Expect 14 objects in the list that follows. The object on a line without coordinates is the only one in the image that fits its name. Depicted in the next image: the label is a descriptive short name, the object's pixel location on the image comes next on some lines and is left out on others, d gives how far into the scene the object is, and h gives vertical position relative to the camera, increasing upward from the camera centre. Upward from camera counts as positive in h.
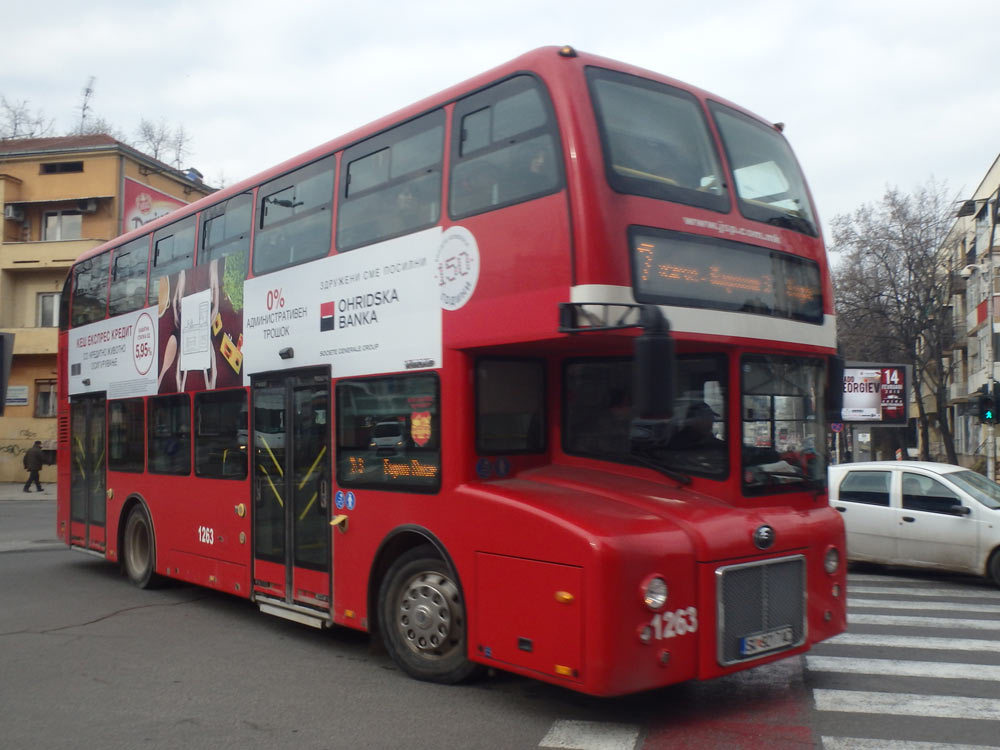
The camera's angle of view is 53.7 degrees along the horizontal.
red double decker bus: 5.79 +0.17
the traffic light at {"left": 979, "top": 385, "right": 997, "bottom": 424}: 20.42 -0.03
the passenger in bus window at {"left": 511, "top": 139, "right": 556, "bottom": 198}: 6.14 +1.53
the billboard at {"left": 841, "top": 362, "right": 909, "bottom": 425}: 28.94 +0.42
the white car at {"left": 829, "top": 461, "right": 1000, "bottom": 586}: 11.81 -1.32
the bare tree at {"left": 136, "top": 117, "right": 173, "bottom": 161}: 56.41 +15.79
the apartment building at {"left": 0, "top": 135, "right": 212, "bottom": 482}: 39.34 +7.61
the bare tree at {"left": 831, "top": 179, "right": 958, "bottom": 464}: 39.38 +4.98
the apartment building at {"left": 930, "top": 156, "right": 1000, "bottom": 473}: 44.19 +4.89
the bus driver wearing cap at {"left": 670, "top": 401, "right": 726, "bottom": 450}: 6.38 -0.12
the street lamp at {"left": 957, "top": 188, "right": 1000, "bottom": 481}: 28.25 +1.52
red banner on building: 40.66 +8.81
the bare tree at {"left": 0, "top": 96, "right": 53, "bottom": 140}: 52.08 +15.29
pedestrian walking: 32.91 -1.57
